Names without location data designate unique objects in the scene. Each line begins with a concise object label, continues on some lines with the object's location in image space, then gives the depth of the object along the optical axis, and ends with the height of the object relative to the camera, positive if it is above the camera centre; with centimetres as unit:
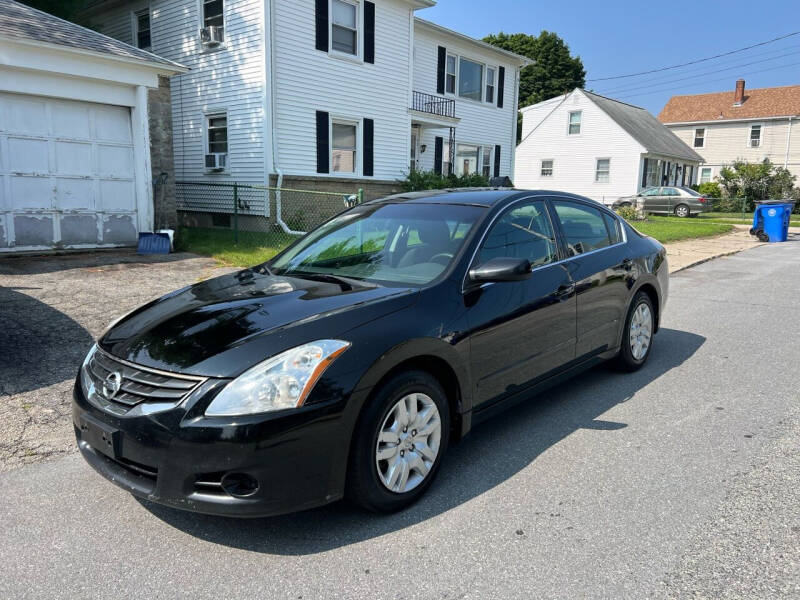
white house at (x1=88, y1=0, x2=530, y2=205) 1565 +303
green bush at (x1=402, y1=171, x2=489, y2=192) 1891 +53
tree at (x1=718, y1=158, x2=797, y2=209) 3422 +134
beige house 4222 +554
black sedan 265 -79
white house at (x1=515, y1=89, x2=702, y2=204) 3547 +310
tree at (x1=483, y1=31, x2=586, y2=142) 5456 +1157
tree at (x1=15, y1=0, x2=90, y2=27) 1781 +528
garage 1005 +96
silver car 3106 +10
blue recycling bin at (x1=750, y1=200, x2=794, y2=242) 1916 -44
